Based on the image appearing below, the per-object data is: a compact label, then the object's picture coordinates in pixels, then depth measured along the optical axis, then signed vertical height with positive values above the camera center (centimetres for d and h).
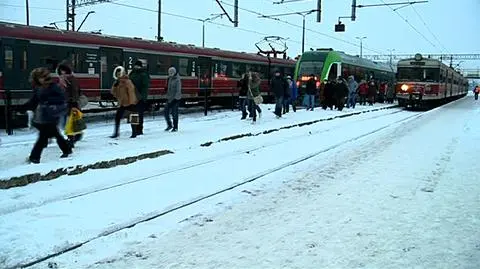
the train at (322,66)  2806 +105
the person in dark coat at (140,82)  1191 -7
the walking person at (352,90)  2566 -23
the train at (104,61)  1562 +69
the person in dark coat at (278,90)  1759 -23
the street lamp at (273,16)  3075 +418
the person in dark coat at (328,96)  2368 -52
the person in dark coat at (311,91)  2247 -31
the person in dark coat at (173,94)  1282 -35
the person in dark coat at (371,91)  3123 -30
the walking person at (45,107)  809 -50
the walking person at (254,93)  1576 -32
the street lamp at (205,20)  3389 +463
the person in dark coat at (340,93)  2345 -36
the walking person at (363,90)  3039 -25
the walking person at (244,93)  1702 -38
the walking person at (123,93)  1122 -33
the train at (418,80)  2869 +40
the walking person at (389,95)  4039 -66
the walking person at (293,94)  2178 -45
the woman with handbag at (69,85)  1001 -16
